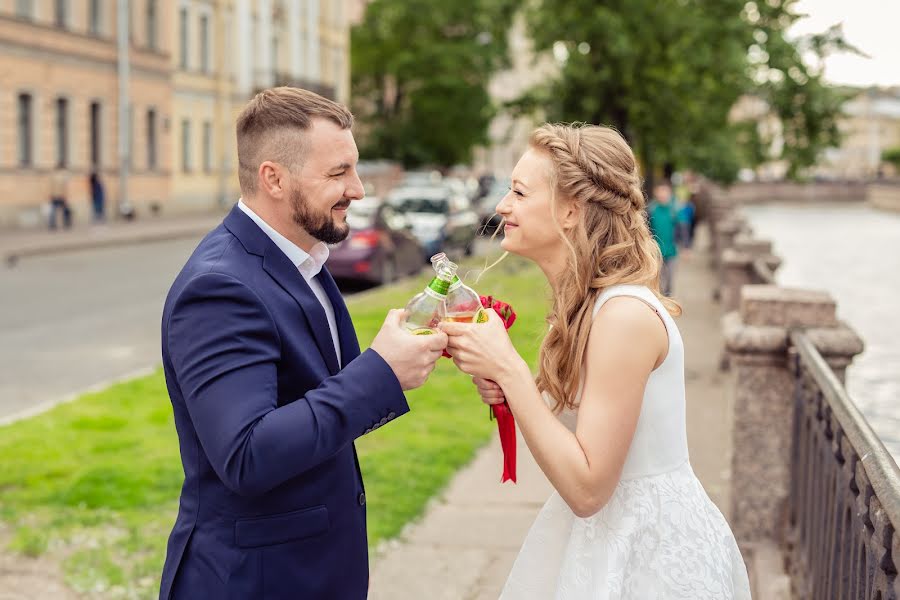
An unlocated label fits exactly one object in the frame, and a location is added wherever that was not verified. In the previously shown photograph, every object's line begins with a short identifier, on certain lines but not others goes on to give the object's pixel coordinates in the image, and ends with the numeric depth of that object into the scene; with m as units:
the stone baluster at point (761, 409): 5.82
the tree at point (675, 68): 23.69
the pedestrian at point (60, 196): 32.38
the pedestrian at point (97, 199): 34.53
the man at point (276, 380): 2.37
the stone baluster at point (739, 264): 13.32
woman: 2.57
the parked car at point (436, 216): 26.17
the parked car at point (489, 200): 40.57
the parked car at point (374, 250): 19.77
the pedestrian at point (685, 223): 27.20
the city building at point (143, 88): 33.59
